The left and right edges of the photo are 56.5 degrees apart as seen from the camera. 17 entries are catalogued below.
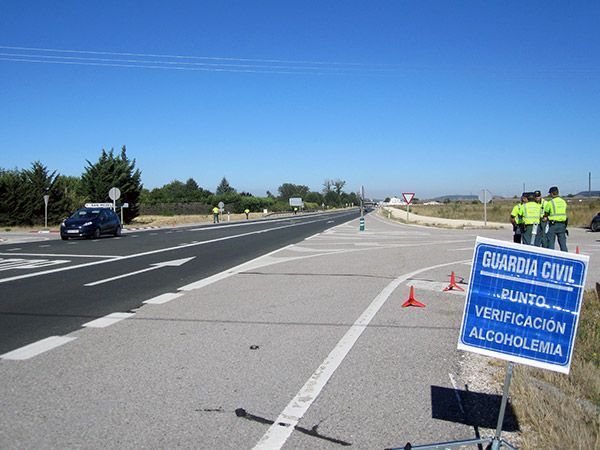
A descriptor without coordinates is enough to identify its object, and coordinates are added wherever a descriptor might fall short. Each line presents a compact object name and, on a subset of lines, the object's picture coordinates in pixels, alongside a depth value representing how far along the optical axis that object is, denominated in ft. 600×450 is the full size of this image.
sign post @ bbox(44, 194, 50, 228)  122.00
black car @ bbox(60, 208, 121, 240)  84.53
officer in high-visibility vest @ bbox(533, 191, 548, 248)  46.73
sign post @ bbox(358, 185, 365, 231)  104.75
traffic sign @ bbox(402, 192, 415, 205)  131.03
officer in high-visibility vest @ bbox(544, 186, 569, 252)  45.50
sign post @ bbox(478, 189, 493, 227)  118.44
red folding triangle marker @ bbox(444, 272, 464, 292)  34.17
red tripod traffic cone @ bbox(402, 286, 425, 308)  28.89
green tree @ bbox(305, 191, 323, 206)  586.86
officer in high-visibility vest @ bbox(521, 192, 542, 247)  45.28
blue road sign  12.41
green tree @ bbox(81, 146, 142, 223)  157.69
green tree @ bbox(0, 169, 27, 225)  121.10
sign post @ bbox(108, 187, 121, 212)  122.11
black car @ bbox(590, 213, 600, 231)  96.86
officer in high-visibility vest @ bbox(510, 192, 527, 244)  46.78
